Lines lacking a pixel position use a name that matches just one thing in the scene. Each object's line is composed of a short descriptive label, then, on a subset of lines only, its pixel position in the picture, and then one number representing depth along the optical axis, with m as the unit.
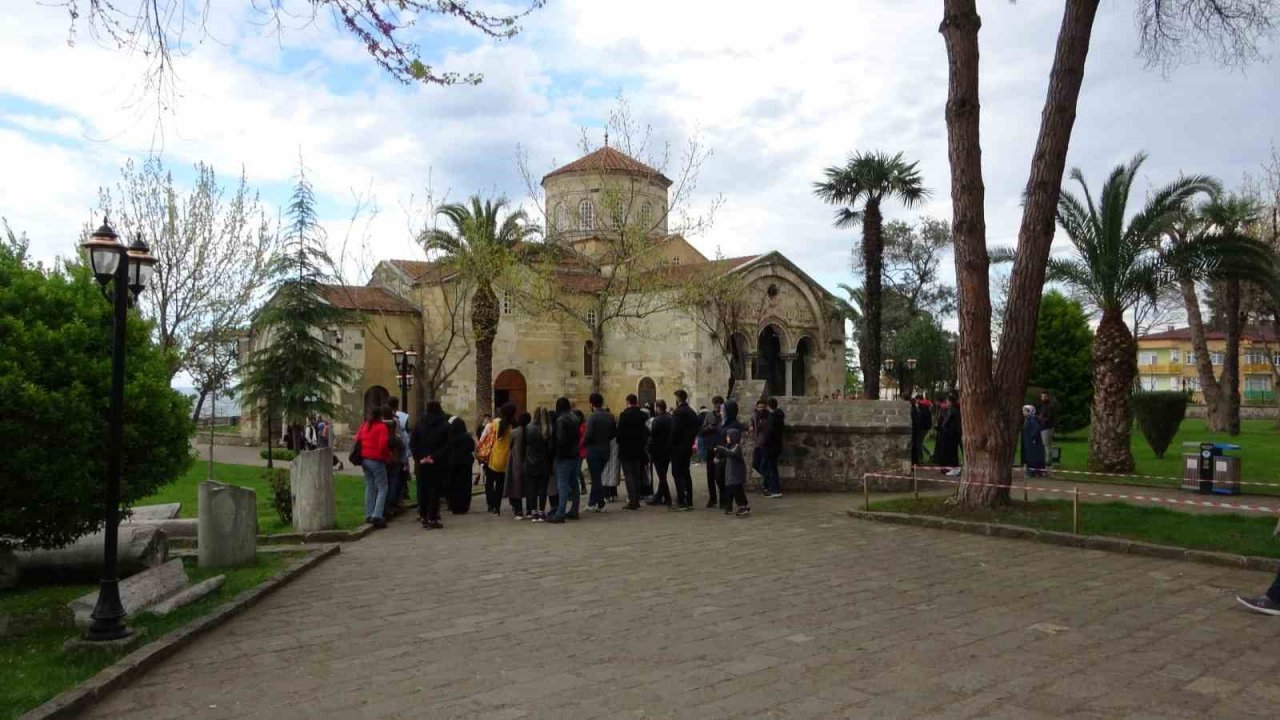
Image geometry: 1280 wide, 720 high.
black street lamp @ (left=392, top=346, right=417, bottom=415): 18.53
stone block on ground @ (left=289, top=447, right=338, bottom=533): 10.58
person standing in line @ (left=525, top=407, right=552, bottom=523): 11.67
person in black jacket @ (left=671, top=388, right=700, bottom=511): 12.65
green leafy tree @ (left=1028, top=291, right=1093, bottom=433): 27.91
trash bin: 13.84
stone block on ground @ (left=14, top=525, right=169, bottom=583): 8.02
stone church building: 33.28
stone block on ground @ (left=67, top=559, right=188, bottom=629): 6.13
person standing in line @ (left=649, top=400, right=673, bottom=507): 13.02
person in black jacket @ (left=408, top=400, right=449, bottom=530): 11.53
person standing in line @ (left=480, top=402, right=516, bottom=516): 12.34
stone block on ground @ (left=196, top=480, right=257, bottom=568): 8.54
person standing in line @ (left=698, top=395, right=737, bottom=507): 13.09
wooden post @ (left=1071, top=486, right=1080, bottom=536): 9.51
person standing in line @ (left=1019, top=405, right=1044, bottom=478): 16.33
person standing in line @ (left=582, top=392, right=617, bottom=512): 12.40
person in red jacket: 11.39
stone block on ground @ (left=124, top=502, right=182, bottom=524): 10.90
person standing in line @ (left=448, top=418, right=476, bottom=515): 12.04
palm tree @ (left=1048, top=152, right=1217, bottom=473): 17.03
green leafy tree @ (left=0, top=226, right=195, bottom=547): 6.46
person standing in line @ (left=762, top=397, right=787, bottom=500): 13.92
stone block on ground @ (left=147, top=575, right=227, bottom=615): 6.64
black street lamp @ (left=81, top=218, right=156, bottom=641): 5.83
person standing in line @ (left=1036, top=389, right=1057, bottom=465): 17.57
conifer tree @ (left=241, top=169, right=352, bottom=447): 19.30
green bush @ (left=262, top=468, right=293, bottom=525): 11.52
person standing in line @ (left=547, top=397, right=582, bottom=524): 11.53
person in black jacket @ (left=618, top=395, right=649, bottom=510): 12.51
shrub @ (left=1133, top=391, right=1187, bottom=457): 20.77
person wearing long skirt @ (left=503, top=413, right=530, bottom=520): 11.90
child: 11.98
